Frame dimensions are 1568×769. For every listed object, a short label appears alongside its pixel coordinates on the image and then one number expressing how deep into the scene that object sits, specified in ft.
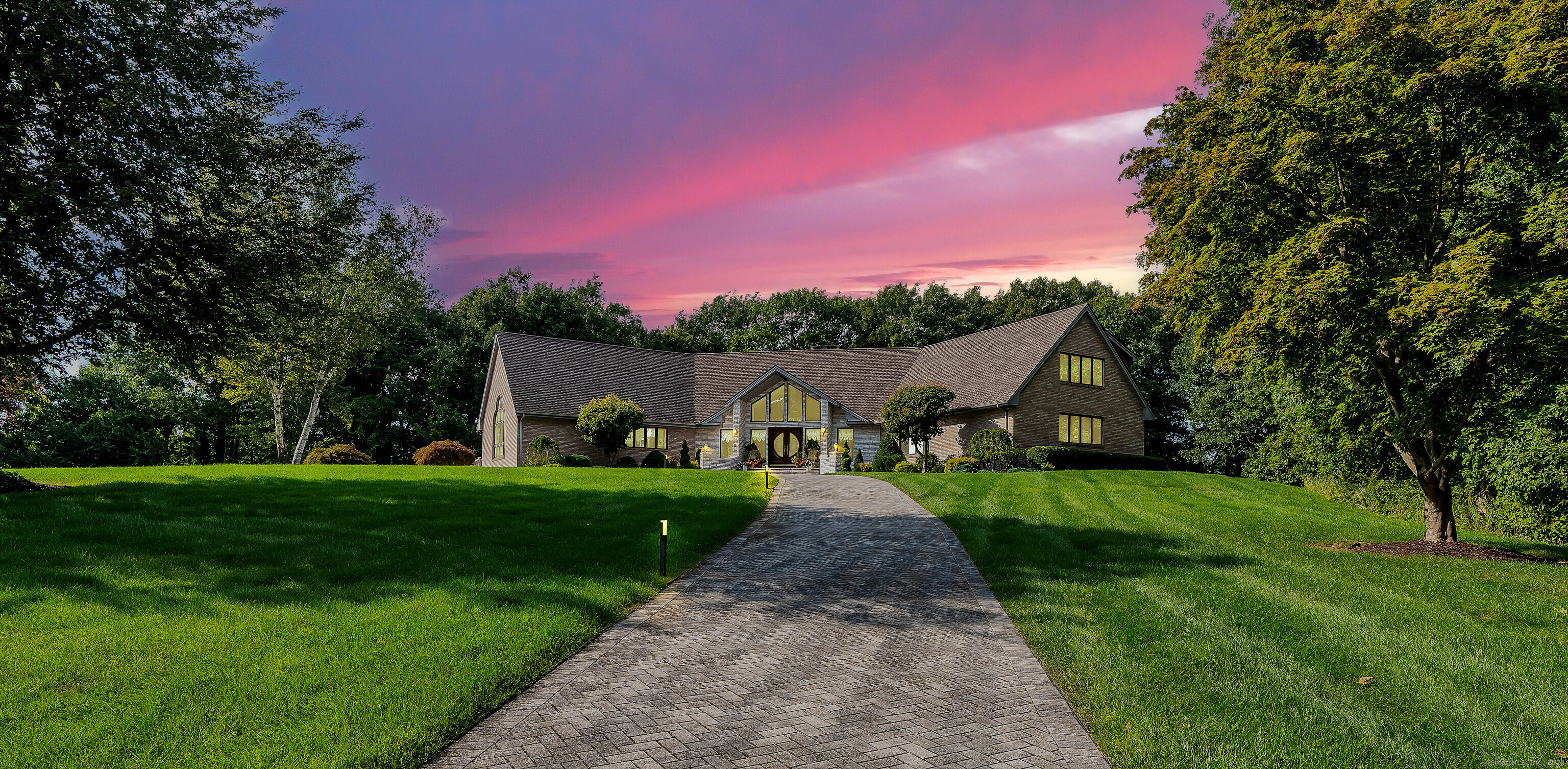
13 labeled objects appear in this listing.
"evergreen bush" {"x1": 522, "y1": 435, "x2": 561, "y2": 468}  116.06
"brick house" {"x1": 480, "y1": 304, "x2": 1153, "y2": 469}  113.50
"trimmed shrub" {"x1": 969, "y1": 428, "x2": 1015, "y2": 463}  104.47
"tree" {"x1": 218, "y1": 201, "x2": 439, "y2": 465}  112.47
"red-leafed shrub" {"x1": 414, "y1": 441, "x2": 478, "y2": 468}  107.24
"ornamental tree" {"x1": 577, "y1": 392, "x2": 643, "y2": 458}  114.83
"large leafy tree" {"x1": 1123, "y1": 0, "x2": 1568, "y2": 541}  35.06
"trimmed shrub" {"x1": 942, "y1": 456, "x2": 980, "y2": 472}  104.01
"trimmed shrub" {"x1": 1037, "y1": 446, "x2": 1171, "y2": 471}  104.83
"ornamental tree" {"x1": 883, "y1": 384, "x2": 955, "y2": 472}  103.14
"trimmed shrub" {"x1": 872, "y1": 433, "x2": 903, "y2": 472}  111.14
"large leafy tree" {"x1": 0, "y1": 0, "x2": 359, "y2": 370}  46.32
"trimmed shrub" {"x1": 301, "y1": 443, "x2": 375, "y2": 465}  108.17
